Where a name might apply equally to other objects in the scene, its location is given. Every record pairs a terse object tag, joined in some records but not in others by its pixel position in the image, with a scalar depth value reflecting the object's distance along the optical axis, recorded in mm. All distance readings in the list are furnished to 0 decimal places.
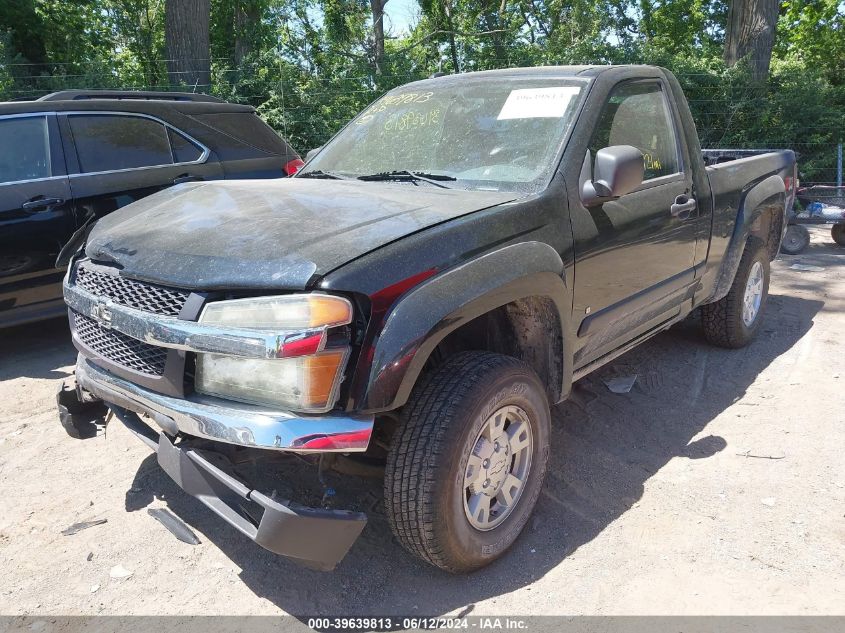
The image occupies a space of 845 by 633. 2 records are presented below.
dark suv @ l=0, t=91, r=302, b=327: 5094
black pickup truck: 2348
